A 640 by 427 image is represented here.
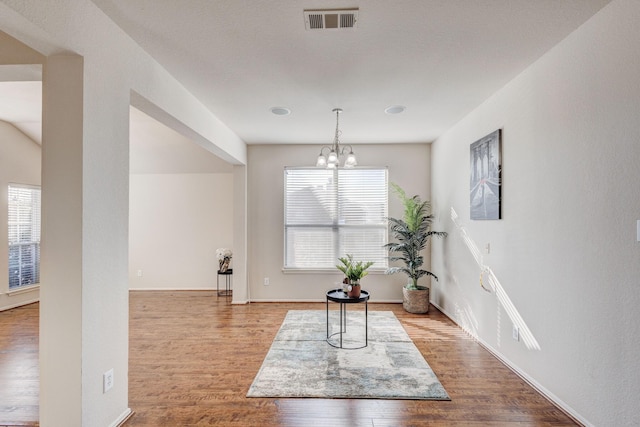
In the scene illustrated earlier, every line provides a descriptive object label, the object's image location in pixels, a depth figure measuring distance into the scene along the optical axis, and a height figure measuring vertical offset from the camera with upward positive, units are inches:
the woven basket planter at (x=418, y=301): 187.2 -48.0
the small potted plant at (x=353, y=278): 136.2 -26.2
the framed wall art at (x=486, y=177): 126.5 +15.9
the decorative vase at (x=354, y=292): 136.0 -31.3
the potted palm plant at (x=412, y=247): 187.6 -17.7
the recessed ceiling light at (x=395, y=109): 144.9 +47.3
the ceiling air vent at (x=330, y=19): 77.7 +47.5
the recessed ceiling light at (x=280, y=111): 145.7 +46.9
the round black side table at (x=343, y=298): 133.8 -33.6
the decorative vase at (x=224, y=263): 235.8 -34.2
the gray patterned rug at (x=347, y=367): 101.0 -53.7
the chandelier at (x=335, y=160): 147.6 +24.9
